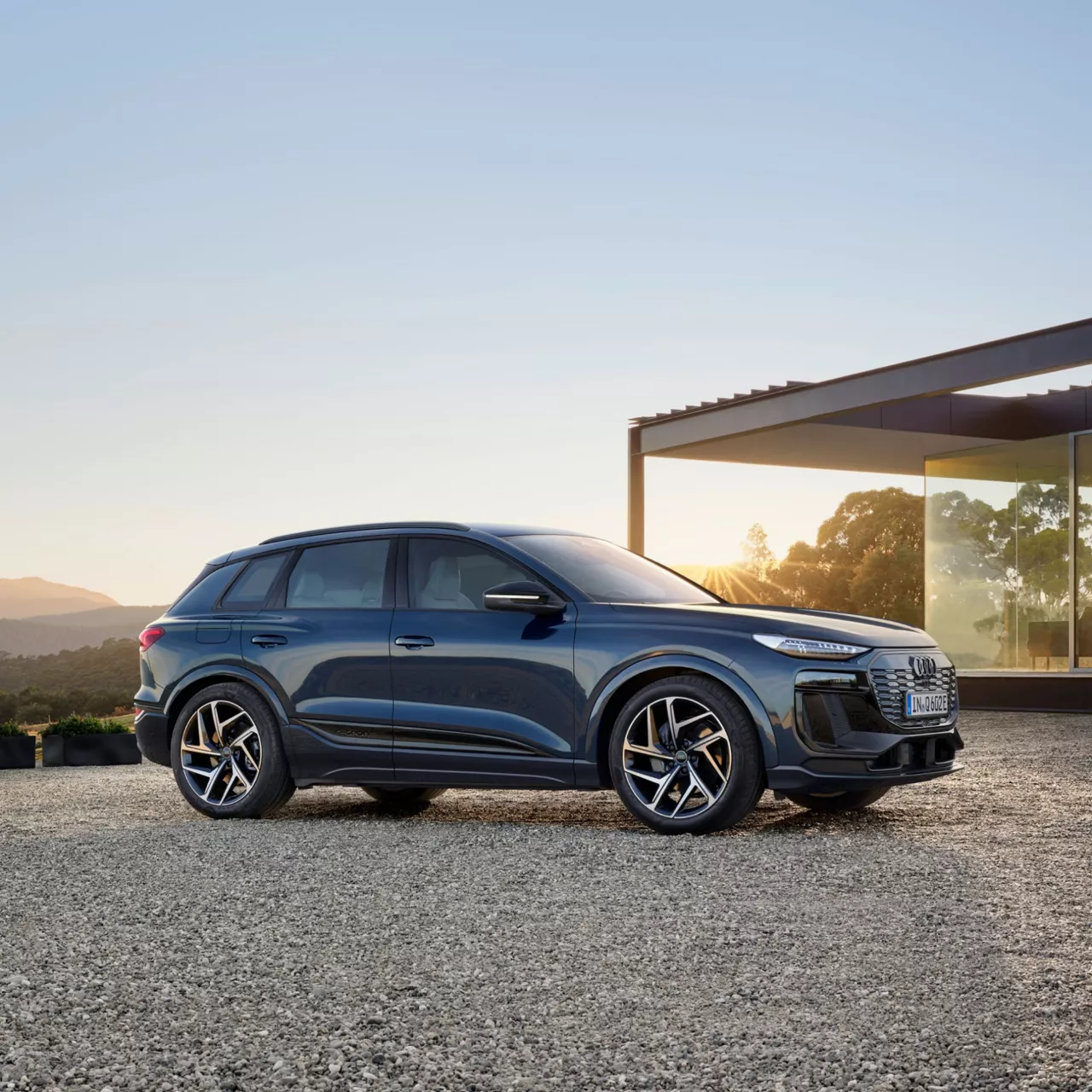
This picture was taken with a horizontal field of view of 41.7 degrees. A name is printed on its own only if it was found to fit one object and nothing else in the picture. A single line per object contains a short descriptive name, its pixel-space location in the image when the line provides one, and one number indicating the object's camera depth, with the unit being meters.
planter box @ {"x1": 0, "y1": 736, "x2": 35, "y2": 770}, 13.88
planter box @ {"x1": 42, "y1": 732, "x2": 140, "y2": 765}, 14.14
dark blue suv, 7.04
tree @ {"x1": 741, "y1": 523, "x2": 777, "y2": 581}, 29.16
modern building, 18.53
